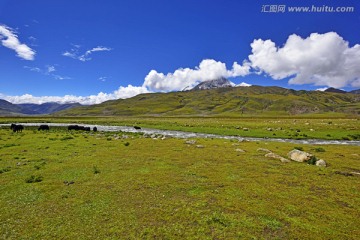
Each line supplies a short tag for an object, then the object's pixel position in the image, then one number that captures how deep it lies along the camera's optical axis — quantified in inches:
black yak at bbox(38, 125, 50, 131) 2987.2
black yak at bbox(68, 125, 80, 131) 3095.5
